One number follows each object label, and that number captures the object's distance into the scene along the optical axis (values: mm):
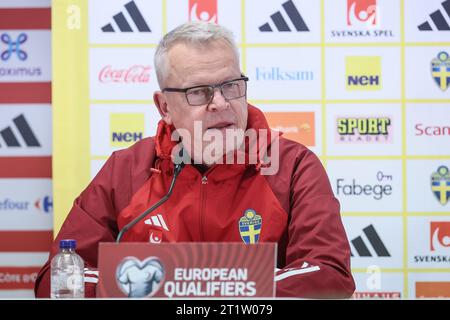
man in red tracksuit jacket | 3931
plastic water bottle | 3713
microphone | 3743
